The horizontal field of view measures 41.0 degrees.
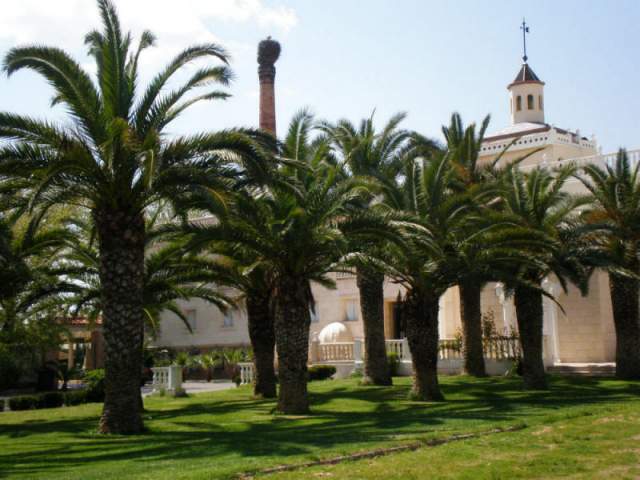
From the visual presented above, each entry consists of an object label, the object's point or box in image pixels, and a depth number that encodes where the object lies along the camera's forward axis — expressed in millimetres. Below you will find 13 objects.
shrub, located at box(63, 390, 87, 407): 27828
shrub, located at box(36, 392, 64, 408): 27492
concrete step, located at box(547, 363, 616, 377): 28934
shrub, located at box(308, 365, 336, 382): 32844
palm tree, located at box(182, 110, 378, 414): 18672
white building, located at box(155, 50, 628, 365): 32031
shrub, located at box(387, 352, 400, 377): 32250
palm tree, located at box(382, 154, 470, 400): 21281
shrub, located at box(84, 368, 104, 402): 28594
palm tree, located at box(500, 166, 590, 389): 23538
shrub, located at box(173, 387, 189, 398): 29156
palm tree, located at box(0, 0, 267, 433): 16266
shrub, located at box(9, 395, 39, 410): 27047
